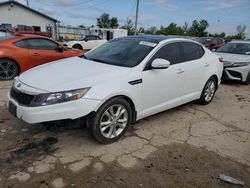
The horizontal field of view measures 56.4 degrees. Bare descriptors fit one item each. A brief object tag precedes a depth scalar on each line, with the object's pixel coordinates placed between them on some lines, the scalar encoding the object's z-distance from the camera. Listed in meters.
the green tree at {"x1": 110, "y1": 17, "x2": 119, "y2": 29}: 64.08
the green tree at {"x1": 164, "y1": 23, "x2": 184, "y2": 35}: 58.26
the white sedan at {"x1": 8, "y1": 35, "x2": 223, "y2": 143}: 2.98
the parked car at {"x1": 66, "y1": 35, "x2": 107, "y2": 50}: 17.95
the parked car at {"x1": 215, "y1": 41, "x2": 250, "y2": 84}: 7.65
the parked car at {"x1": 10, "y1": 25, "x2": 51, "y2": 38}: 22.14
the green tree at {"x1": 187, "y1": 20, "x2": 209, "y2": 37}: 58.03
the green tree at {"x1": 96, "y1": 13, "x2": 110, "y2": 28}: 66.00
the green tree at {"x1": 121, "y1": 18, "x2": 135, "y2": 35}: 52.13
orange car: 6.82
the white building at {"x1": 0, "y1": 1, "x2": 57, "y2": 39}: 28.05
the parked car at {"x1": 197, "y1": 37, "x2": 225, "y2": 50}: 20.61
